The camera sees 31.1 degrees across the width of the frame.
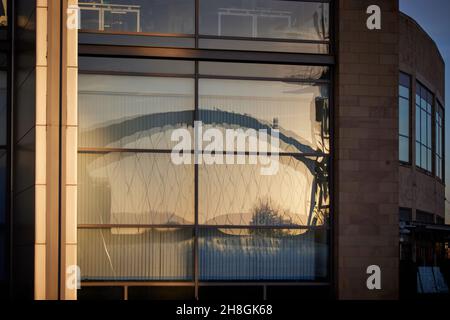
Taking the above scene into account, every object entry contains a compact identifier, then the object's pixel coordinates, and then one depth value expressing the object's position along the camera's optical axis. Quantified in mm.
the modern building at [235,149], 13664
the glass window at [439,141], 32188
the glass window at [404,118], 27683
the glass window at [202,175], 13664
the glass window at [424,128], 29297
